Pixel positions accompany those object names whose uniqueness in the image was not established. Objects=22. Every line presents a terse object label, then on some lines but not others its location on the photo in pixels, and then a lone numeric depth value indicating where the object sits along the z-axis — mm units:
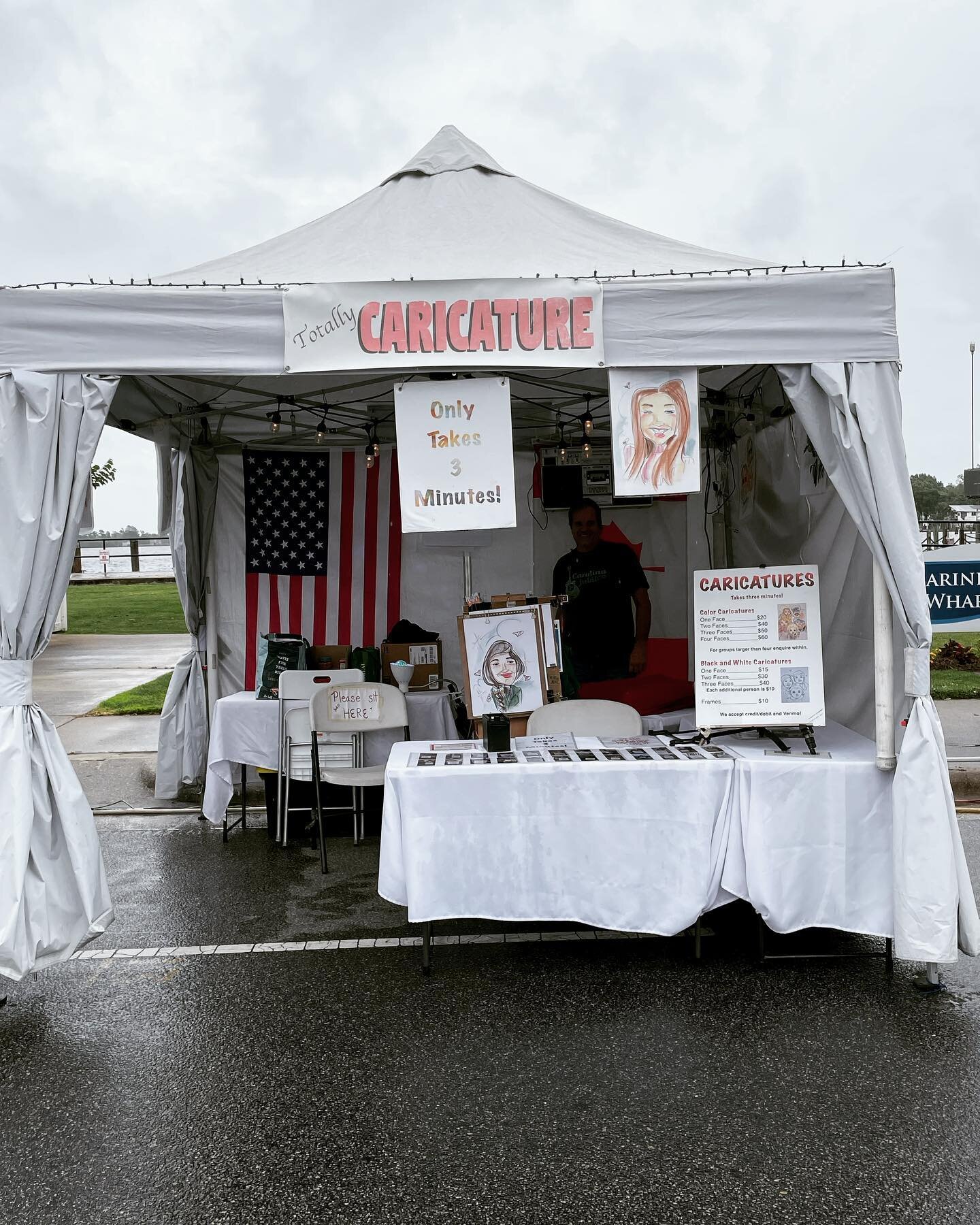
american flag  7227
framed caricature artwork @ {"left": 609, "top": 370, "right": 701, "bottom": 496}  4051
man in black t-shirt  6816
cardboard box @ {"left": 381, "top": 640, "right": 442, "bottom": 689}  6656
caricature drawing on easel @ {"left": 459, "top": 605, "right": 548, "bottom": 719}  5148
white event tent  3746
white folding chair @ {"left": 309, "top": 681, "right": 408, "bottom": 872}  5730
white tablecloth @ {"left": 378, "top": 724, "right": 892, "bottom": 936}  3924
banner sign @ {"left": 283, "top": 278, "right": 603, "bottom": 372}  3951
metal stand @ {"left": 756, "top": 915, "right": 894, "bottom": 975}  4020
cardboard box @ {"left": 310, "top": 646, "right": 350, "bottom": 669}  6750
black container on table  4312
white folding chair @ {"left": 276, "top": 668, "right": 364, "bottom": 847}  5965
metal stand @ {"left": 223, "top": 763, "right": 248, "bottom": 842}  6105
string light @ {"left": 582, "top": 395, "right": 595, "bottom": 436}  5750
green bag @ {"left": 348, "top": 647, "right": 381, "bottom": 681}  6562
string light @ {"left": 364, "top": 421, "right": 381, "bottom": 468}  6434
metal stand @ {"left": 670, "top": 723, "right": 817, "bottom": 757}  4203
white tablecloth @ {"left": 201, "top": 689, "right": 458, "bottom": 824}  6090
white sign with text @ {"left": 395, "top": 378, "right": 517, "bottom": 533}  4207
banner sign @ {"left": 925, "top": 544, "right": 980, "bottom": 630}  7324
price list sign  4305
